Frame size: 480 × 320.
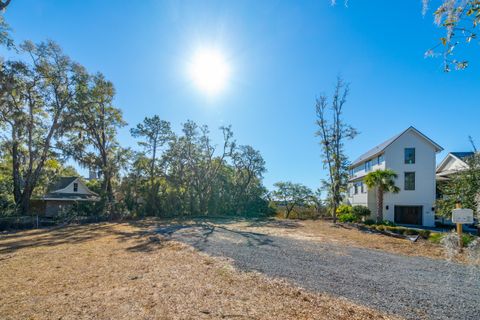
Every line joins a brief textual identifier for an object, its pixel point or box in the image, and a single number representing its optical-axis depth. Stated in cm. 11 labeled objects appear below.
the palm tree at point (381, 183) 1640
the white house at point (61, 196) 2133
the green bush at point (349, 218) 1839
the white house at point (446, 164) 1881
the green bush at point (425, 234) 1110
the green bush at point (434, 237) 1006
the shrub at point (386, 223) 1591
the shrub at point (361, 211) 1833
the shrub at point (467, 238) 685
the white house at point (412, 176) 1816
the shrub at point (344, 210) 1912
